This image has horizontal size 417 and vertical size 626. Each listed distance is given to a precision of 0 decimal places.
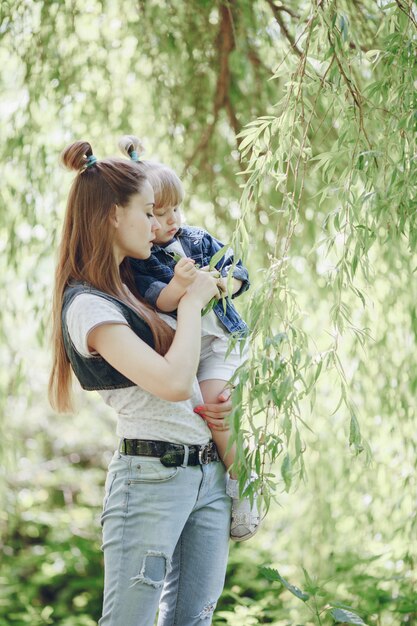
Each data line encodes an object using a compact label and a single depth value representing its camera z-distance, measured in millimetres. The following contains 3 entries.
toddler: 3543
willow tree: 5206
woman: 3387
